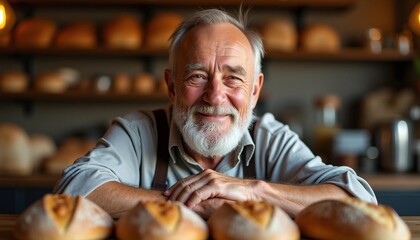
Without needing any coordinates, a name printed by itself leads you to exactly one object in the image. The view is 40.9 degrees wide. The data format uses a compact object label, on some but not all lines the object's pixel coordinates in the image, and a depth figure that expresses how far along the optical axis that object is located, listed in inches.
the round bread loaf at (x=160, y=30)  132.8
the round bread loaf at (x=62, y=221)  39.9
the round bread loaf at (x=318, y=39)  135.6
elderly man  58.6
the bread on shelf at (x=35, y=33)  134.0
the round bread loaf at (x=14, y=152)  119.8
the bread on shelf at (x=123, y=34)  134.2
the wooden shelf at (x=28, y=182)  114.3
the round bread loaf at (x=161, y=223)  39.3
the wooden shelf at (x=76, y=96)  132.0
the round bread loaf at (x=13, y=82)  132.3
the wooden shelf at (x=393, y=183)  110.9
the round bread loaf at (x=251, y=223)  39.6
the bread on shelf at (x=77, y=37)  134.2
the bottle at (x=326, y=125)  135.5
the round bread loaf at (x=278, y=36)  134.2
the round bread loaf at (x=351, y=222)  39.8
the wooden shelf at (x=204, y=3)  135.7
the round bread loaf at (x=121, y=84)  133.8
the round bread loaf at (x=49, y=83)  132.4
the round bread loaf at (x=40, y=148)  126.5
